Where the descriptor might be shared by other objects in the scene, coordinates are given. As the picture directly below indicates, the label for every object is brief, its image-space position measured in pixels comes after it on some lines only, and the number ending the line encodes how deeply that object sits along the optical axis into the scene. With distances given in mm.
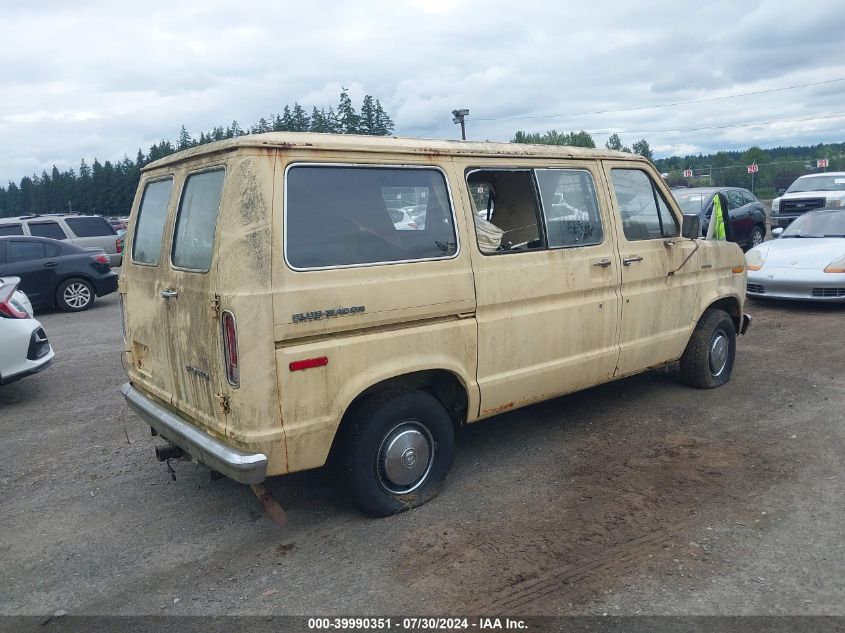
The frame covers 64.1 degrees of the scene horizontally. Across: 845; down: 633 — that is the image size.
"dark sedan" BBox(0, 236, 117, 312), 12086
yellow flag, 11080
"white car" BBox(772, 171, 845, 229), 16781
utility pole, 27231
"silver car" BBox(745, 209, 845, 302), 9305
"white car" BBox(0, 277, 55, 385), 6531
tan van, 3432
